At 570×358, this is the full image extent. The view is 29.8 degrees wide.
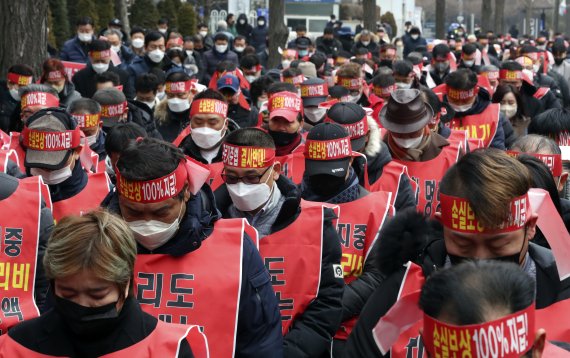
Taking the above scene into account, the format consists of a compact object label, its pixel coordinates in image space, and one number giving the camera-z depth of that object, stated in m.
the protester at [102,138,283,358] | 4.40
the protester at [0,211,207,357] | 3.54
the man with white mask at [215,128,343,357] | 5.26
